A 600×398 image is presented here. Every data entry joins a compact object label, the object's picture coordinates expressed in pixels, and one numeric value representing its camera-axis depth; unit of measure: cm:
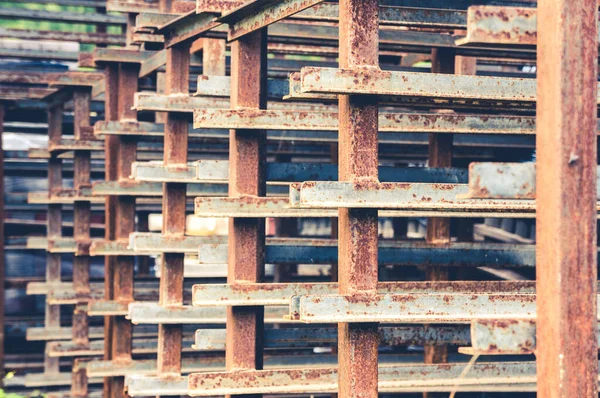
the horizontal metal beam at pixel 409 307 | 828
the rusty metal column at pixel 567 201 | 626
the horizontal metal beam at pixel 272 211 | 998
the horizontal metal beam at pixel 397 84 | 829
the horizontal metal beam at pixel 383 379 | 1010
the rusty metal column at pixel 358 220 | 845
